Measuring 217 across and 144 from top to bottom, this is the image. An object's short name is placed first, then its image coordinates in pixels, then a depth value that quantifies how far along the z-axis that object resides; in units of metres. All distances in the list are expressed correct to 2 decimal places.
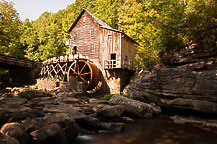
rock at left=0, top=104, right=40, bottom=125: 4.91
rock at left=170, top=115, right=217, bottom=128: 6.29
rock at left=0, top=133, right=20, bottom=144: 2.77
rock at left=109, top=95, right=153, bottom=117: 7.67
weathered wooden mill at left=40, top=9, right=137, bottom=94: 15.22
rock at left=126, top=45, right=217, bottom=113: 6.68
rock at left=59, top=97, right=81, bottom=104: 9.71
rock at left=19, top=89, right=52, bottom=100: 10.83
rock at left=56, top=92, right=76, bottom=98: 12.65
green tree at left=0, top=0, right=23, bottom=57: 20.71
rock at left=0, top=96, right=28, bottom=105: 8.33
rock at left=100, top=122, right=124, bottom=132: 5.72
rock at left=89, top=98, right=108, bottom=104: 9.74
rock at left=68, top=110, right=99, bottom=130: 5.70
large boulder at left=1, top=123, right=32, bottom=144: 3.64
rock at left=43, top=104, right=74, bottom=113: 6.43
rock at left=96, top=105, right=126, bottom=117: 6.61
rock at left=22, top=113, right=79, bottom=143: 4.10
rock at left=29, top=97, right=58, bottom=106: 8.58
